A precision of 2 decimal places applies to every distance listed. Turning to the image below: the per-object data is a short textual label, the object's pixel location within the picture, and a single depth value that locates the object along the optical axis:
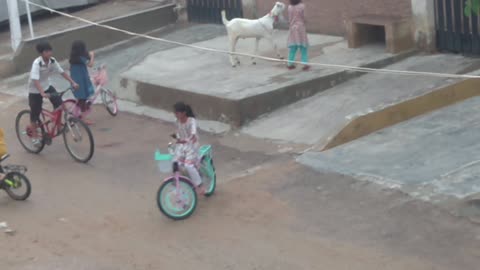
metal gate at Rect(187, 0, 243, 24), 18.11
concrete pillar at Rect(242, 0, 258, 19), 17.61
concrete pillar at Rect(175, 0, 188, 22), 19.62
